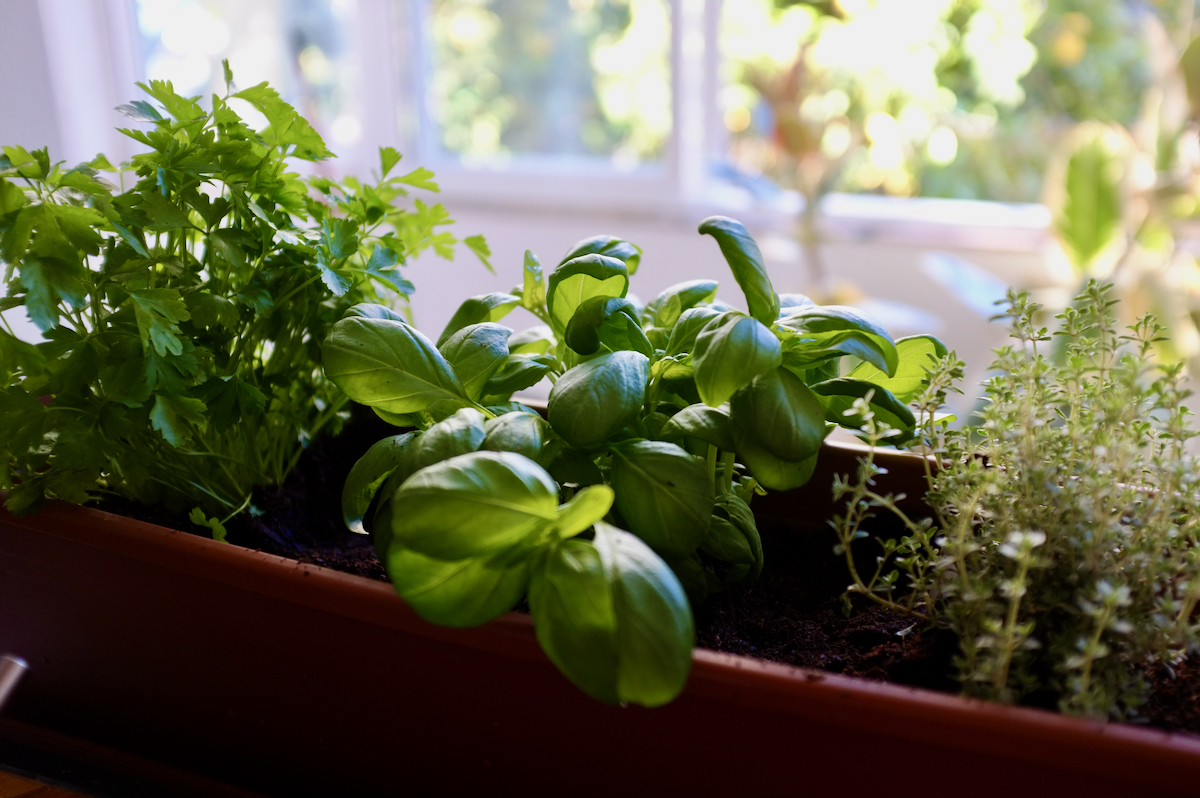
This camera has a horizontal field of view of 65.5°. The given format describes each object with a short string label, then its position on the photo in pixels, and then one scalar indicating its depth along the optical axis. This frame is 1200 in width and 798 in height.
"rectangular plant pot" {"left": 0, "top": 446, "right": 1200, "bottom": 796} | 0.45
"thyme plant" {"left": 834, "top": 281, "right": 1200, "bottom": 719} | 0.47
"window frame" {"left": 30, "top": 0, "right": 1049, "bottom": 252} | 2.56
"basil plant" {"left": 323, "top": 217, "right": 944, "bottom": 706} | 0.46
